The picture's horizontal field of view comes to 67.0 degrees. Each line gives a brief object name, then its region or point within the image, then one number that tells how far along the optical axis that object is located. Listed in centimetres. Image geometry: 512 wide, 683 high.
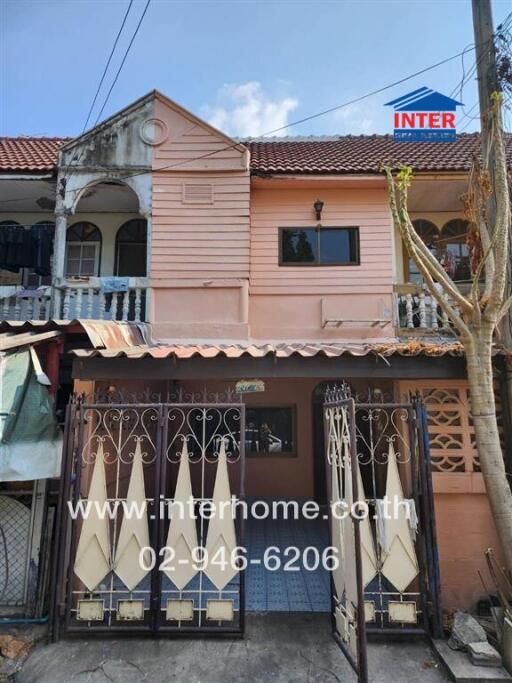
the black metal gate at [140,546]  404
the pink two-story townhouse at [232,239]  722
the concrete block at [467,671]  344
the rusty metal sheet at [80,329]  473
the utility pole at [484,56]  495
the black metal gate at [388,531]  378
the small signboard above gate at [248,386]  483
